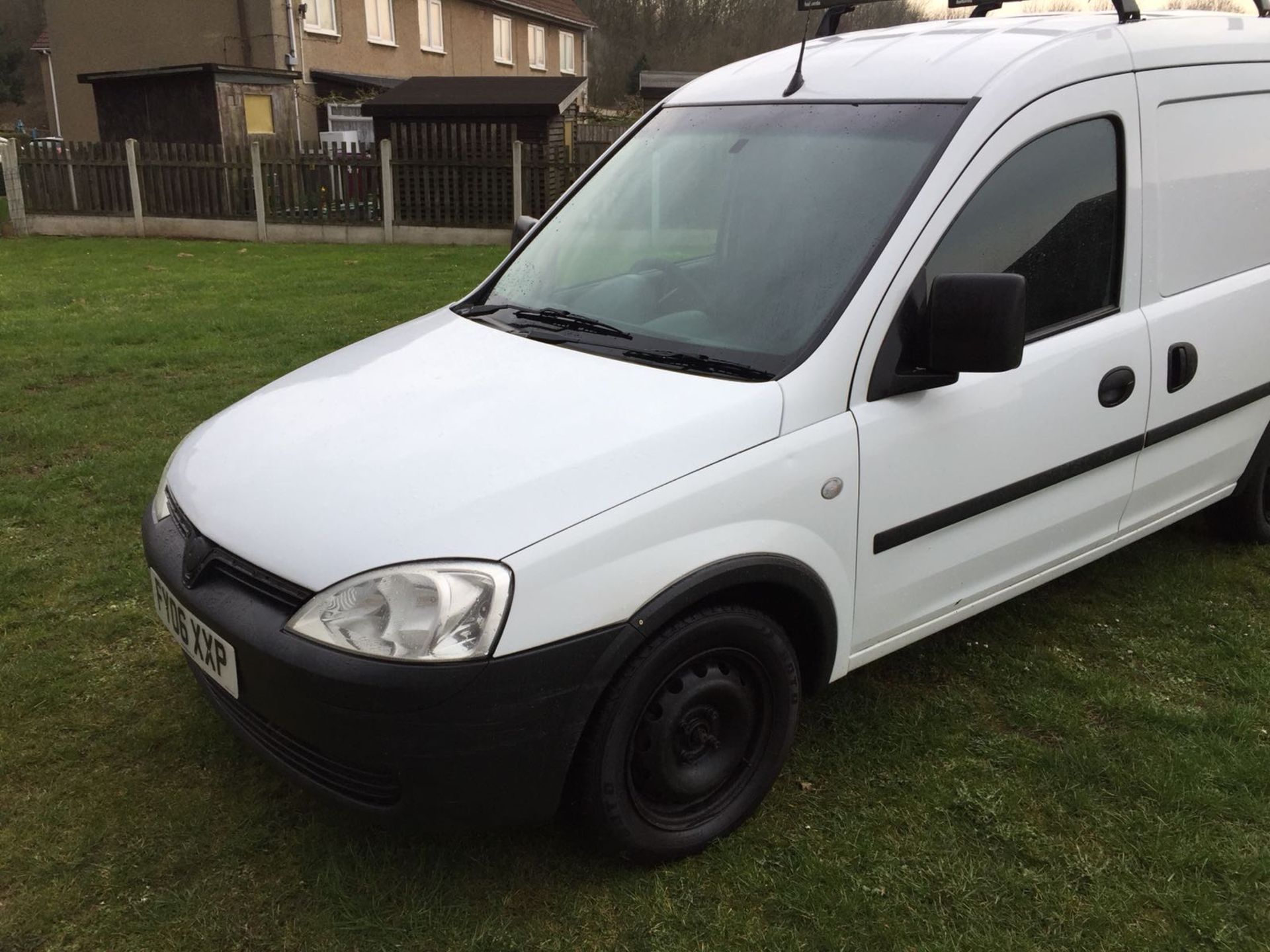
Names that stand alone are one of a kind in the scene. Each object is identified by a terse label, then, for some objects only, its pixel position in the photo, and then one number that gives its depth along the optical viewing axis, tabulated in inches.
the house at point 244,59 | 780.0
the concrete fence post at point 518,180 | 612.1
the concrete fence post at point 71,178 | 671.1
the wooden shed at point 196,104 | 763.4
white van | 88.0
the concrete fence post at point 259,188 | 638.5
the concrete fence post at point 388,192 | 631.8
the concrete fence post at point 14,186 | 664.4
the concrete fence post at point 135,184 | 661.3
